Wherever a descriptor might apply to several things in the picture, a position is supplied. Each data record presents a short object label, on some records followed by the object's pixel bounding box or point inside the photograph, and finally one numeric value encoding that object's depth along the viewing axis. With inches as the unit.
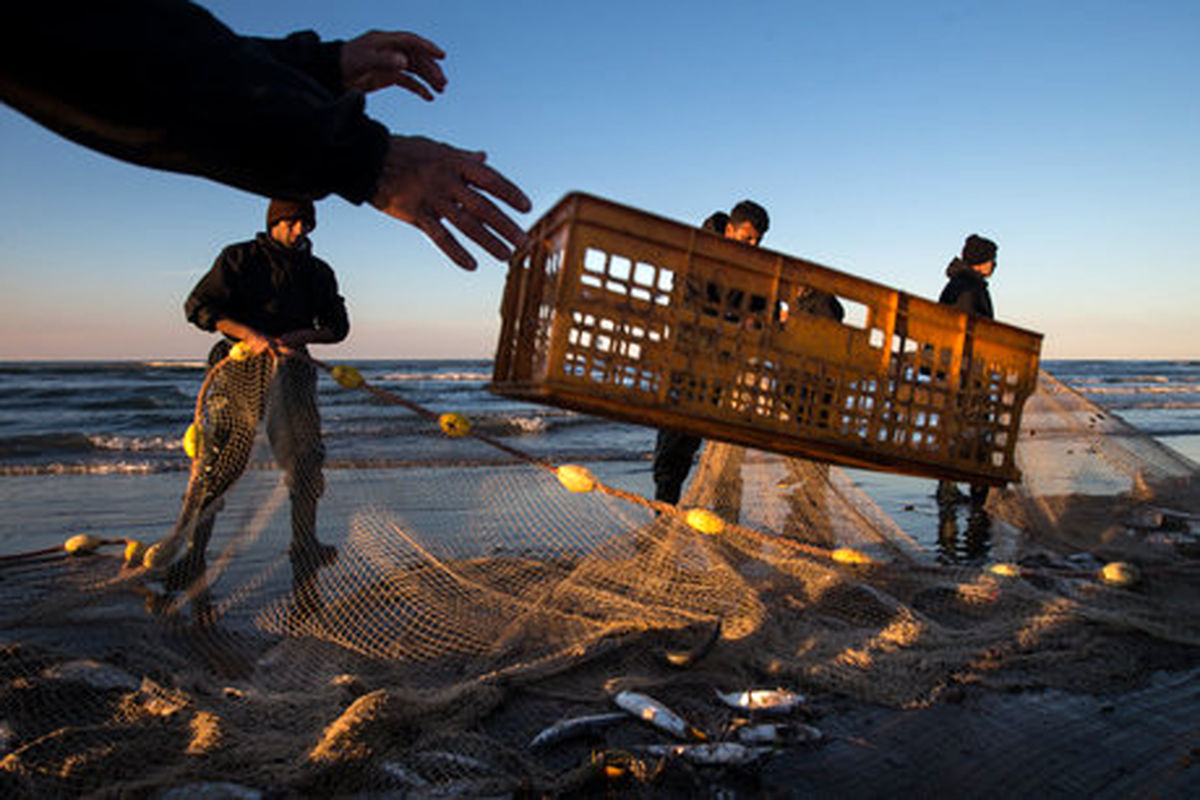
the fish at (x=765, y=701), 114.0
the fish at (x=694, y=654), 125.4
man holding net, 178.7
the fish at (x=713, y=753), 97.7
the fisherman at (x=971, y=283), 274.5
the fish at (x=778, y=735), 105.8
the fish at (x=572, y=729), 104.8
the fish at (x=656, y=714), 105.5
